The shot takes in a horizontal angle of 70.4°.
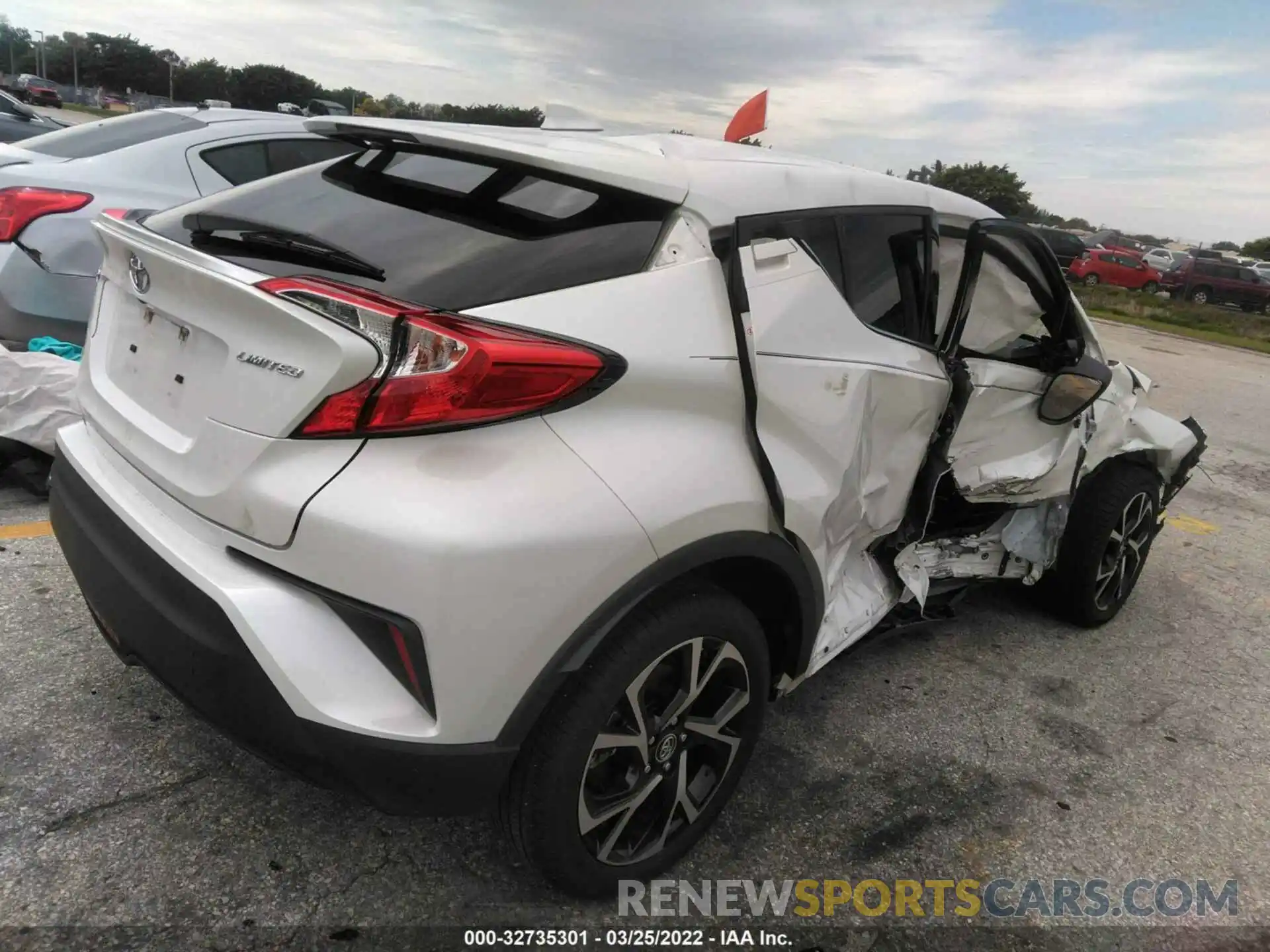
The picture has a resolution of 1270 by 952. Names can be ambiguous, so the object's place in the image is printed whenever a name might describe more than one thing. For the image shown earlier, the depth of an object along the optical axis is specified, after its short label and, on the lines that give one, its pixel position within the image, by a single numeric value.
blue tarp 4.28
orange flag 3.34
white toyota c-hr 1.60
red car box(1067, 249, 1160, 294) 29.00
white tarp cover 3.87
